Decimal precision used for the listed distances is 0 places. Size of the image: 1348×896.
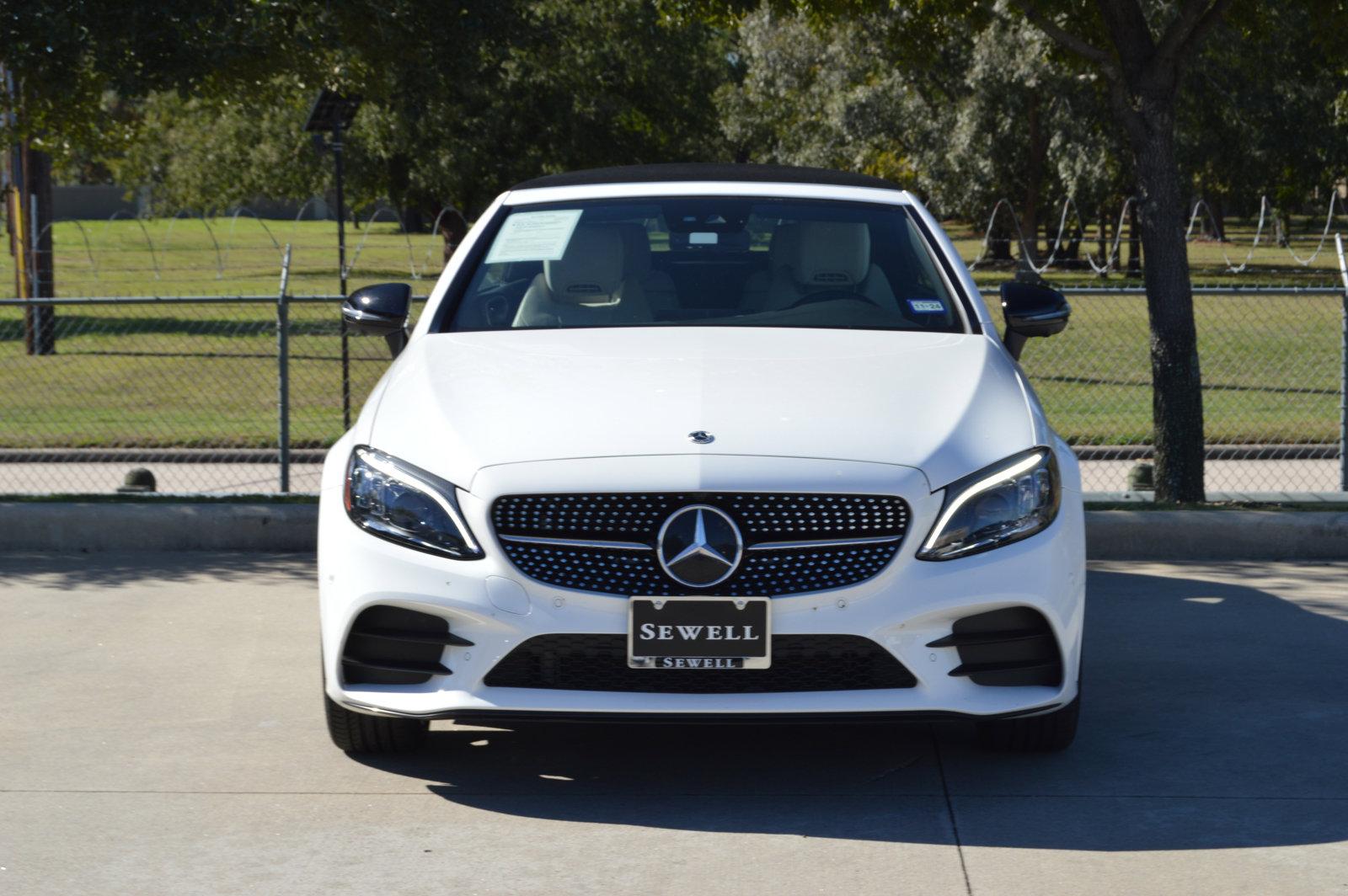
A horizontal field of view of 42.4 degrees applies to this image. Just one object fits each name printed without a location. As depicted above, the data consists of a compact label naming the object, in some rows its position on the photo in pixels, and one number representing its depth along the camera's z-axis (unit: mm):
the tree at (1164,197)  8742
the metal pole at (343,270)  12137
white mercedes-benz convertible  4414
